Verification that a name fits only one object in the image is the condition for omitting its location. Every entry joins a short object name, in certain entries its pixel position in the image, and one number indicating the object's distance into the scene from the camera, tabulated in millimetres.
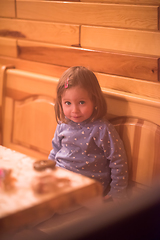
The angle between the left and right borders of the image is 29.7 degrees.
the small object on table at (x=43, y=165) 893
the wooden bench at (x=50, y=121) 1371
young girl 1358
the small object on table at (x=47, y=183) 784
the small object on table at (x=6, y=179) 817
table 704
